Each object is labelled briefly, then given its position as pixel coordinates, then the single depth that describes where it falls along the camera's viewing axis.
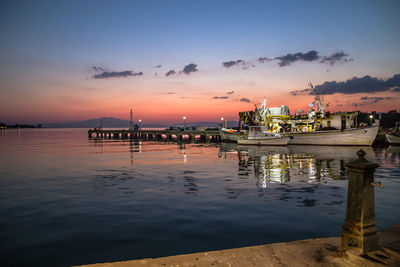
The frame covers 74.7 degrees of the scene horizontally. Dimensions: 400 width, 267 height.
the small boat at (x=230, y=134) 62.11
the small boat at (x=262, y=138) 47.25
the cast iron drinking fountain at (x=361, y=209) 4.72
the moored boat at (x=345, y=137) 44.22
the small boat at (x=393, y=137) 47.81
